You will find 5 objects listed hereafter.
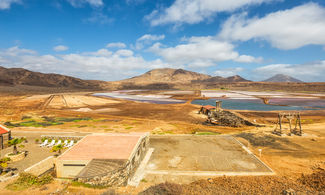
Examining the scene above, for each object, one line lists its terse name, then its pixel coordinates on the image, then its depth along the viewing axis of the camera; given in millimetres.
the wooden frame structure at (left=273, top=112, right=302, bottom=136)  27016
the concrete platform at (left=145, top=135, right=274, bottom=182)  15766
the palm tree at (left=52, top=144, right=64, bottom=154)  19736
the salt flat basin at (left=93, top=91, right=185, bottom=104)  82106
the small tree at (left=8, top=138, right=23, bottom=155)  19823
